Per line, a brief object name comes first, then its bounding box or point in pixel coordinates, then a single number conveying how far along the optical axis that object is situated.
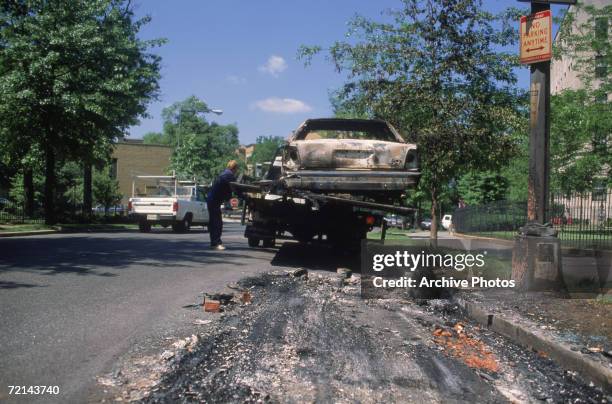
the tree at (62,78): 18.02
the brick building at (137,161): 63.09
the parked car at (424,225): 65.19
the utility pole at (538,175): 6.67
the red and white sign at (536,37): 7.01
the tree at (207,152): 44.25
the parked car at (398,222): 46.83
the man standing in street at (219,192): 11.16
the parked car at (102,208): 40.14
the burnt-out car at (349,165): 8.17
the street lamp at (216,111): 34.05
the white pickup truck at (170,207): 20.48
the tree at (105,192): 34.25
